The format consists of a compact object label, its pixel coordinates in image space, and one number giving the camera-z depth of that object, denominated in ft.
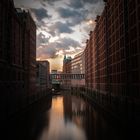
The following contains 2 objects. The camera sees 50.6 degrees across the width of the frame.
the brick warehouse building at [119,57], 96.68
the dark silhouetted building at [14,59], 115.22
